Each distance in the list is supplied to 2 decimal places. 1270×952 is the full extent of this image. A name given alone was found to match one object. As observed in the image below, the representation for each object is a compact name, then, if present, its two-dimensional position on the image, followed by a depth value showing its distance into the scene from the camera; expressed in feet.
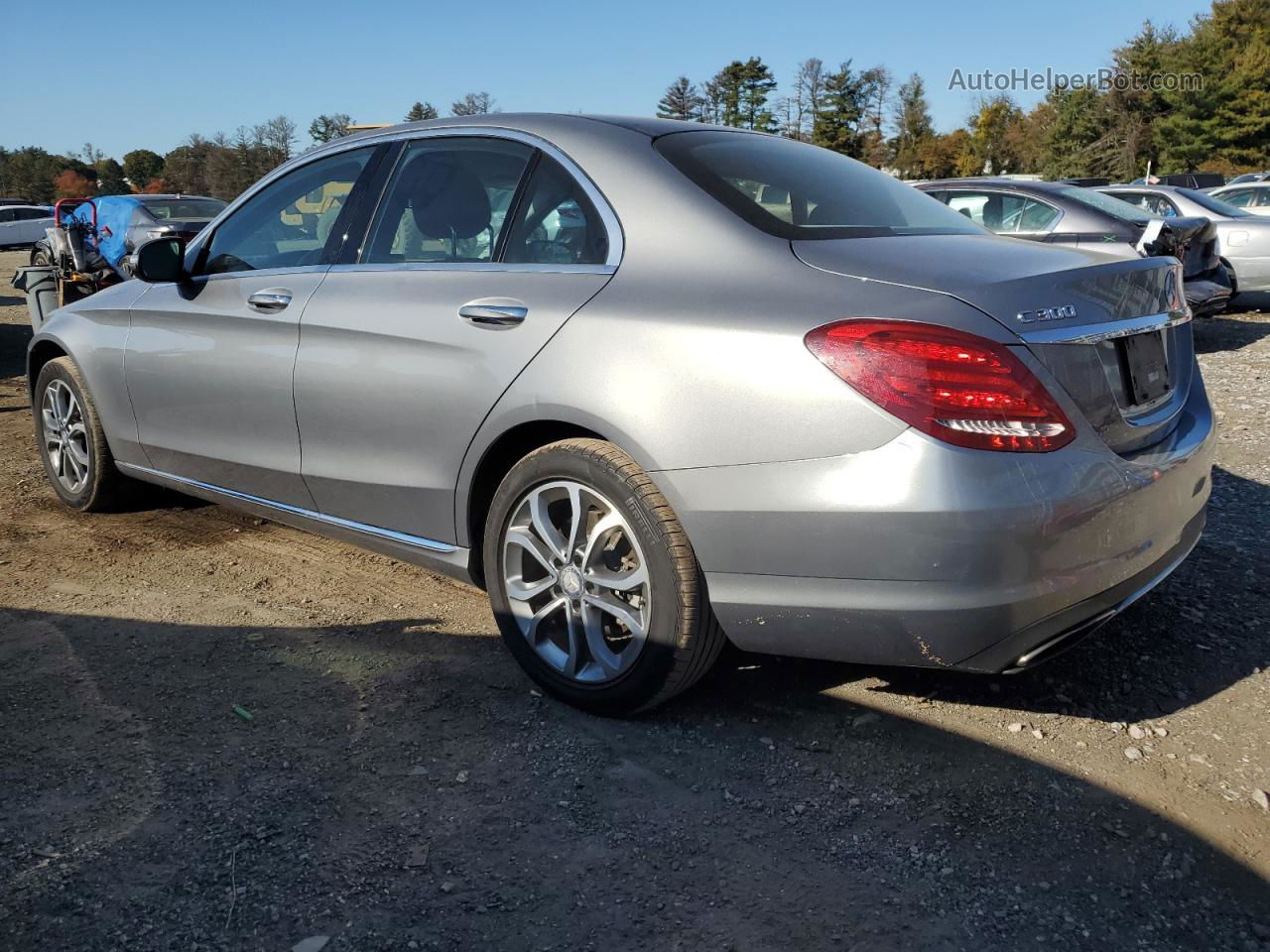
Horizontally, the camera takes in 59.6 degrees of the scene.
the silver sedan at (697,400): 8.13
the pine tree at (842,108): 298.15
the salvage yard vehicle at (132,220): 34.09
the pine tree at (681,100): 286.46
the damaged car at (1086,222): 29.73
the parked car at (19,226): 113.19
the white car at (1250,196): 50.70
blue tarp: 33.78
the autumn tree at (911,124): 293.23
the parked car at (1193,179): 96.78
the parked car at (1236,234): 40.96
